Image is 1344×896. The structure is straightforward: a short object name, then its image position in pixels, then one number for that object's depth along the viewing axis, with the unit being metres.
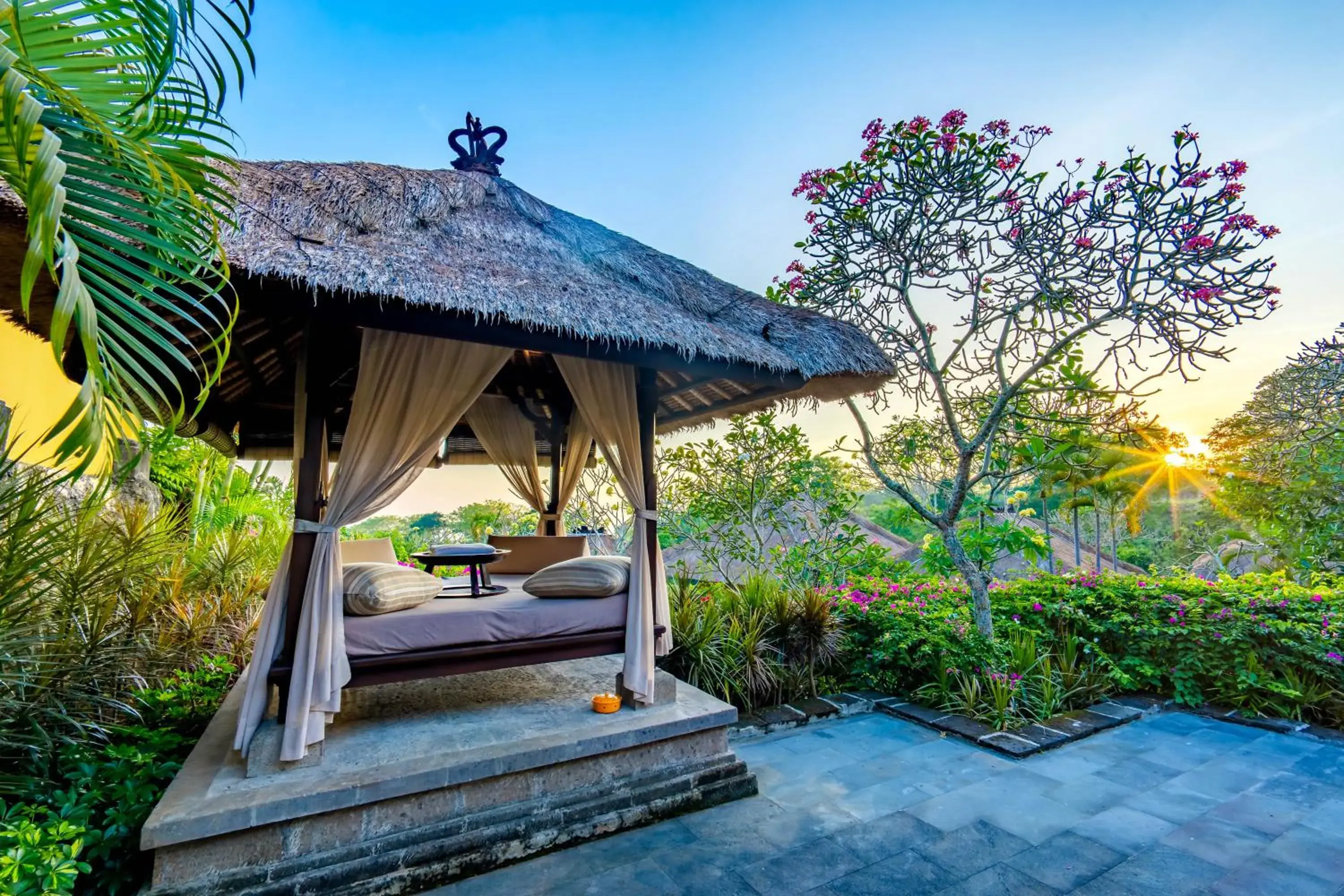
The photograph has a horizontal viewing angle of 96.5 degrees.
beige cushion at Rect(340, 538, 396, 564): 5.10
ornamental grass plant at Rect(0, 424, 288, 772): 2.38
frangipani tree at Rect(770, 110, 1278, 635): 4.08
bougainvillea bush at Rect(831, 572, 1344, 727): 4.10
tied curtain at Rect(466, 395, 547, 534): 5.50
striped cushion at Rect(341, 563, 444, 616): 2.70
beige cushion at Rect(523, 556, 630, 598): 3.23
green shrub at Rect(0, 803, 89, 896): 1.64
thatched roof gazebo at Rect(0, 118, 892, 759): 2.56
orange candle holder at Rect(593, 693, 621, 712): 3.06
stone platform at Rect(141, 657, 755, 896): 2.10
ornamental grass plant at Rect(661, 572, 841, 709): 4.22
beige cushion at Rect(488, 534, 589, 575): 5.35
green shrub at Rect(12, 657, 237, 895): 2.04
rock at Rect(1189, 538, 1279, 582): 8.13
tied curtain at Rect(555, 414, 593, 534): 5.30
